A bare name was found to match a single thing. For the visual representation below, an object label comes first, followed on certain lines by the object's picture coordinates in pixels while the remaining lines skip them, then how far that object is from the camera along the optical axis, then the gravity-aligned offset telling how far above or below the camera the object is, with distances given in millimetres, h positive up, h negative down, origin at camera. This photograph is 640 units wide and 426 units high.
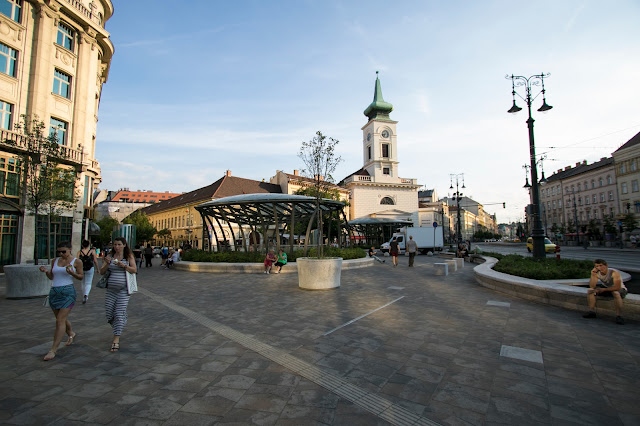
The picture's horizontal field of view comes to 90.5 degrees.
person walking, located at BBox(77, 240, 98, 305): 8608 -1039
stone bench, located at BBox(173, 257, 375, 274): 15109 -1601
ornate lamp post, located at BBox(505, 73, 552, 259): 11867 +1275
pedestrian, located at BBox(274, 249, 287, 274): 14508 -1167
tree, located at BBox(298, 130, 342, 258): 12005 +2880
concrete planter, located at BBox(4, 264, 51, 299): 9000 -1320
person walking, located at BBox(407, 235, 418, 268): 17830 -825
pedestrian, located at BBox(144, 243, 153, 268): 22016 -1405
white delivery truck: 33875 -175
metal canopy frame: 16906 +1698
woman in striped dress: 4848 -839
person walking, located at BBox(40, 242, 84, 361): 4609 -798
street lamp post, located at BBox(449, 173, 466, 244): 36375 +4960
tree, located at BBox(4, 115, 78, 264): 10477 +2153
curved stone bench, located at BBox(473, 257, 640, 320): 6193 -1371
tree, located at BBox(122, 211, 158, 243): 55875 +1021
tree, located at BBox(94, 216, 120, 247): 63062 +928
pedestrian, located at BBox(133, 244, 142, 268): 21278 -1433
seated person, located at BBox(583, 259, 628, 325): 6172 -1024
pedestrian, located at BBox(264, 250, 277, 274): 14312 -1169
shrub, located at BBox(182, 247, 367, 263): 17203 -1154
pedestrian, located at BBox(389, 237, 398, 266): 18031 -850
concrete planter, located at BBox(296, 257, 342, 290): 10023 -1198
